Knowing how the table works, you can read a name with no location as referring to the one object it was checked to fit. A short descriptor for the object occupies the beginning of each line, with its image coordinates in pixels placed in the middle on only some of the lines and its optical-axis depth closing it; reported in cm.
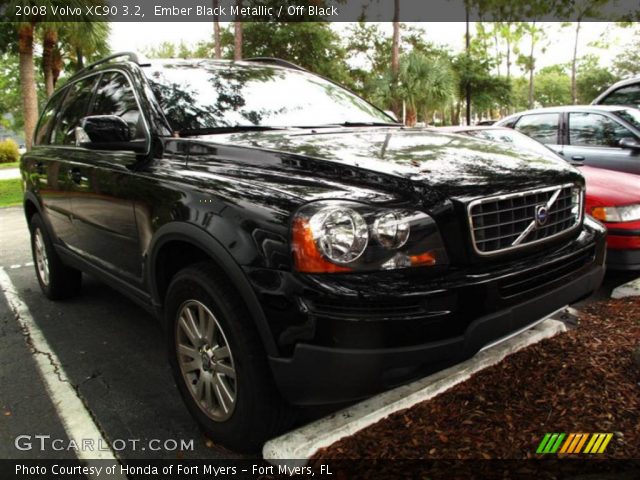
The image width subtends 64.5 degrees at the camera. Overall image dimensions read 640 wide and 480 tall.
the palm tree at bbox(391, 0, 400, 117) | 1825
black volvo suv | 178
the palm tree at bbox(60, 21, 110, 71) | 1341
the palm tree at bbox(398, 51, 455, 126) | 1980
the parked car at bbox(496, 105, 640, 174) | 606
